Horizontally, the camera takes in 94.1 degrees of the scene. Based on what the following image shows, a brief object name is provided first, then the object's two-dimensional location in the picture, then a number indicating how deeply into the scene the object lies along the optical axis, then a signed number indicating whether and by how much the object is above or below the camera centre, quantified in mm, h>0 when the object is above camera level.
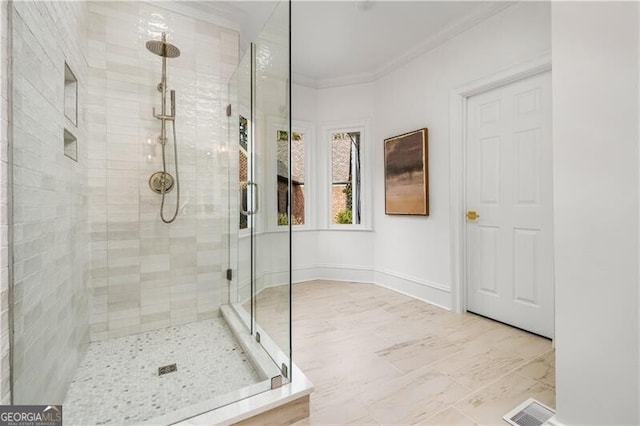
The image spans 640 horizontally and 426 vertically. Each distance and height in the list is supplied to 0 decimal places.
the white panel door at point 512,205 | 2119 +48
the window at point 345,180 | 3727 +400
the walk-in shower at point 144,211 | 1166 +7
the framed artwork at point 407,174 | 2893 +389
